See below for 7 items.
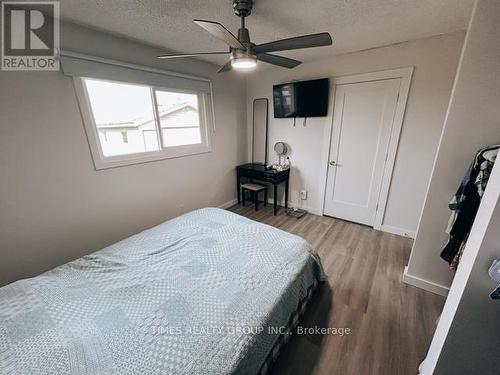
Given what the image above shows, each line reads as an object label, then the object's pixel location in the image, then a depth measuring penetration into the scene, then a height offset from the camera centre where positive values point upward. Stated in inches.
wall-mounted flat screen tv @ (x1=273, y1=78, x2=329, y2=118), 108.5 +17.5
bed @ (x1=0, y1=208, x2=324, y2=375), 31.9 -34.5
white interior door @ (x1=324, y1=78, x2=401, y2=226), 97.8 -8.2
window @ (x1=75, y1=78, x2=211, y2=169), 77.8 +4.6
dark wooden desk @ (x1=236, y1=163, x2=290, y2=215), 126.0 -28.6
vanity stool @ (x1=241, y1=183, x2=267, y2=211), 132.3 -37.7
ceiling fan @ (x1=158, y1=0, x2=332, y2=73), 50.8 +22.5
